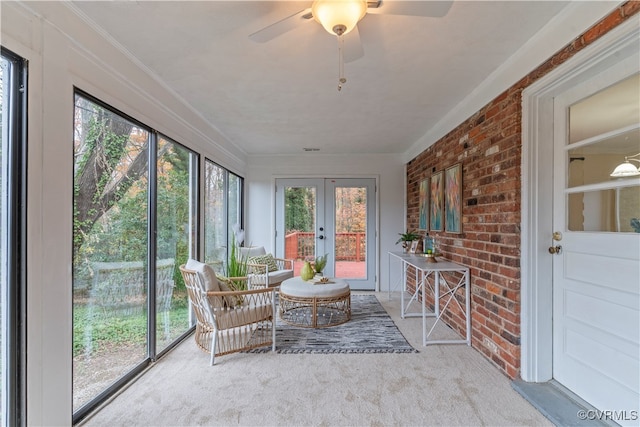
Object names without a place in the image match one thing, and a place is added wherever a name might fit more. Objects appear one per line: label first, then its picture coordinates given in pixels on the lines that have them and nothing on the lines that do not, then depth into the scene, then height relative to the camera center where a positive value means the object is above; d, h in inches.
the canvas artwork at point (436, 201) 138.6 +6.0
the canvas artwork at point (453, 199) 118.6 +6.3
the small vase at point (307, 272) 141.2 -27.1
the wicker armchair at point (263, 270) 158.9 -30.9
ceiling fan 49.4 +34.9
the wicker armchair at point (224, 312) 95.6 -32.9
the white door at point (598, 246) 61.7 -7.4
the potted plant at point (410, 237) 159.2 -12.1
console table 109.3 -28.6
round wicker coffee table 128.3 -36.6
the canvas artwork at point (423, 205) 157.9 +4.7
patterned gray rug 106.7 -47.6
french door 203.8 -6.7
